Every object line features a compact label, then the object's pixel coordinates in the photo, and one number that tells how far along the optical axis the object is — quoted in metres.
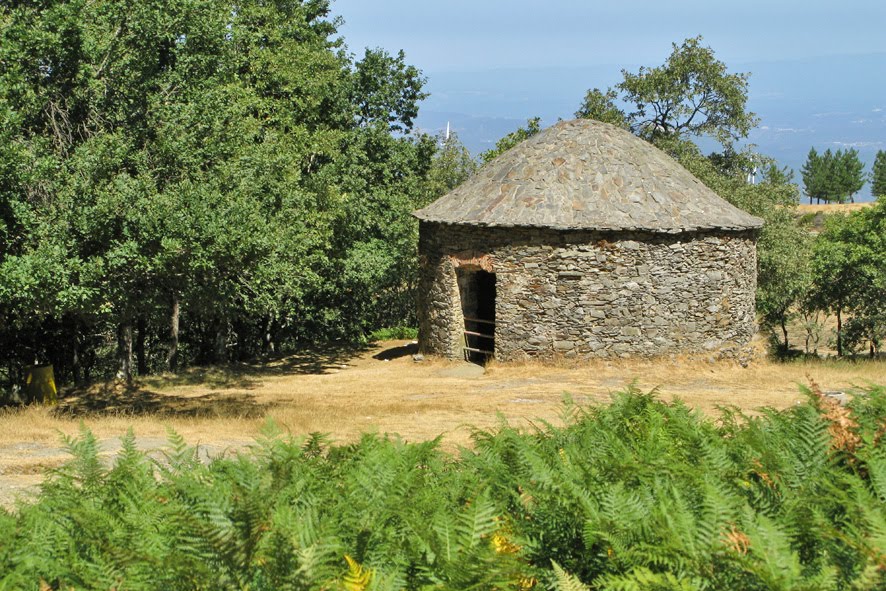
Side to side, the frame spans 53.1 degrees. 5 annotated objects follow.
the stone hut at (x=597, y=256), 18.72
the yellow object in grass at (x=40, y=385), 16.75
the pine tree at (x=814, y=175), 85.81
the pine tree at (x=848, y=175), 84.25
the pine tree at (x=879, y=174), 70.97
